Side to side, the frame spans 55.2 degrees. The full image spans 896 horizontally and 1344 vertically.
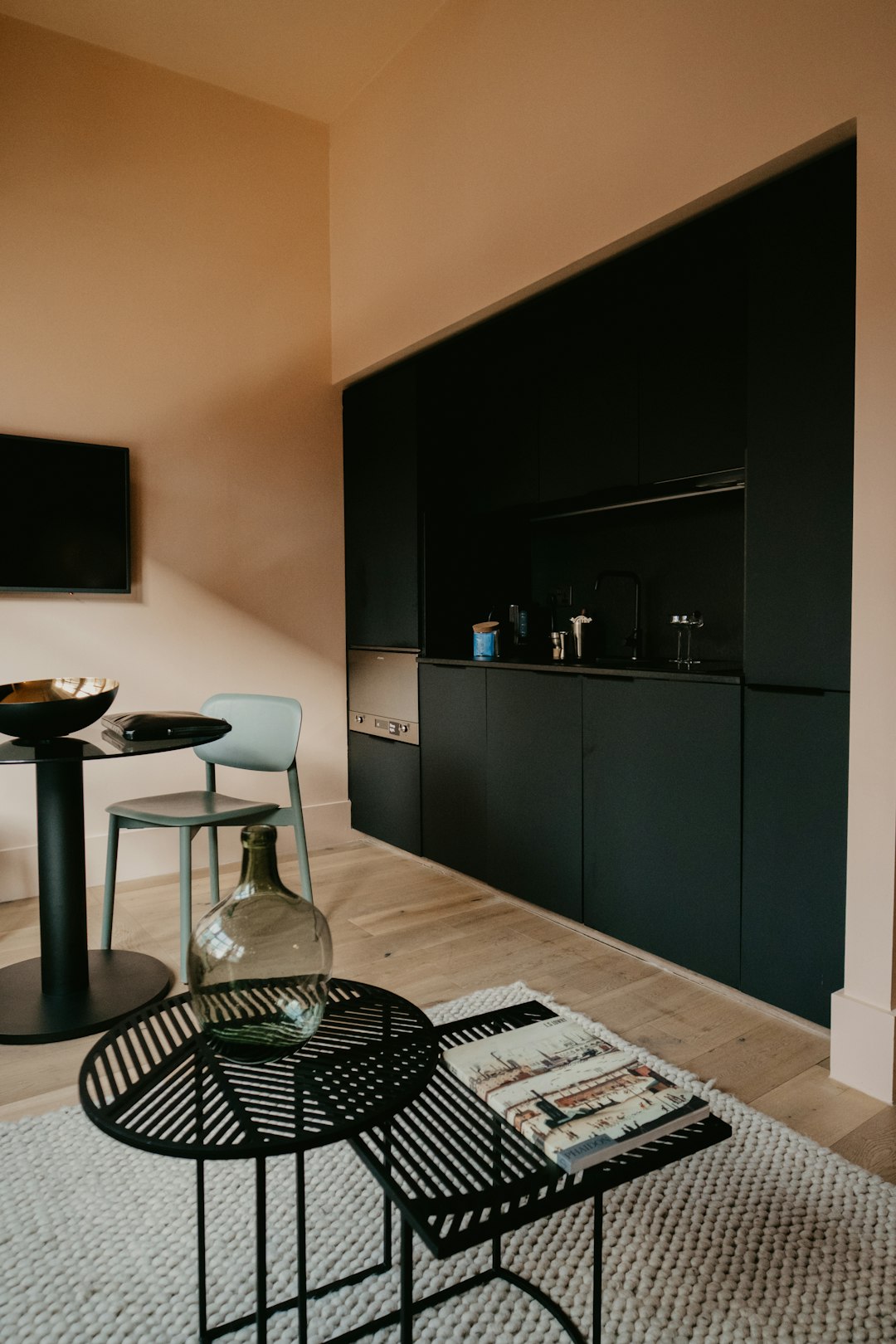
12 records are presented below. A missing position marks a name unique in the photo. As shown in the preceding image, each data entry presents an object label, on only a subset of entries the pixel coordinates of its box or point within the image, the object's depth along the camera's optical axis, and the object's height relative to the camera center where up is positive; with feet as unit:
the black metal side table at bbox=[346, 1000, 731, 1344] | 3.03 -2.11
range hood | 8.59 +1.47
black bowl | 7.14 -0.65
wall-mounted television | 10.67 +1.44
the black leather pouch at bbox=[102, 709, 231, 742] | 7.75 -0.90
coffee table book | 3.33 -1.98
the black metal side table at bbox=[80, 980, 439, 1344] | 3.18 -1.89
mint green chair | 8.48 -1.82
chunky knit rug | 4.17 -3.38
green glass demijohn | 3.66 -1.46
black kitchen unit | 6.95 +0.57
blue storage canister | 11.32 -0.22
